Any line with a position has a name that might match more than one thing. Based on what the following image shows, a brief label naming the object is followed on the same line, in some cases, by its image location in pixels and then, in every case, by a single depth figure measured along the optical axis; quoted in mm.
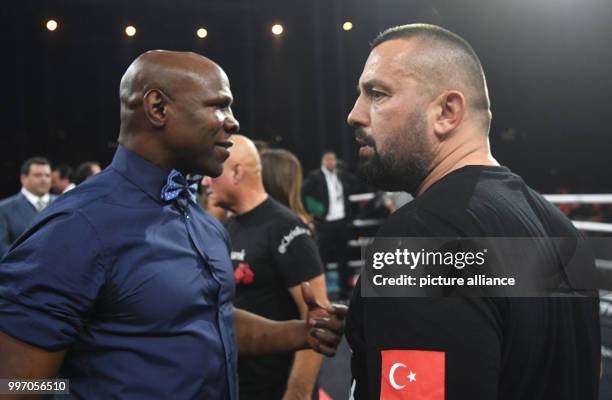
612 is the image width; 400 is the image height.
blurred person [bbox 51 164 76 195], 7147
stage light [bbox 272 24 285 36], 10790
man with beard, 929
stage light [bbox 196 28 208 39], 9950
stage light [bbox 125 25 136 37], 9200
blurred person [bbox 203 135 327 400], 2234
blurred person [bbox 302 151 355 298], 7266
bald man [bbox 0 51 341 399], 1199
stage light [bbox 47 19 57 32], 10147
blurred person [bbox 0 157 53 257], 4926
